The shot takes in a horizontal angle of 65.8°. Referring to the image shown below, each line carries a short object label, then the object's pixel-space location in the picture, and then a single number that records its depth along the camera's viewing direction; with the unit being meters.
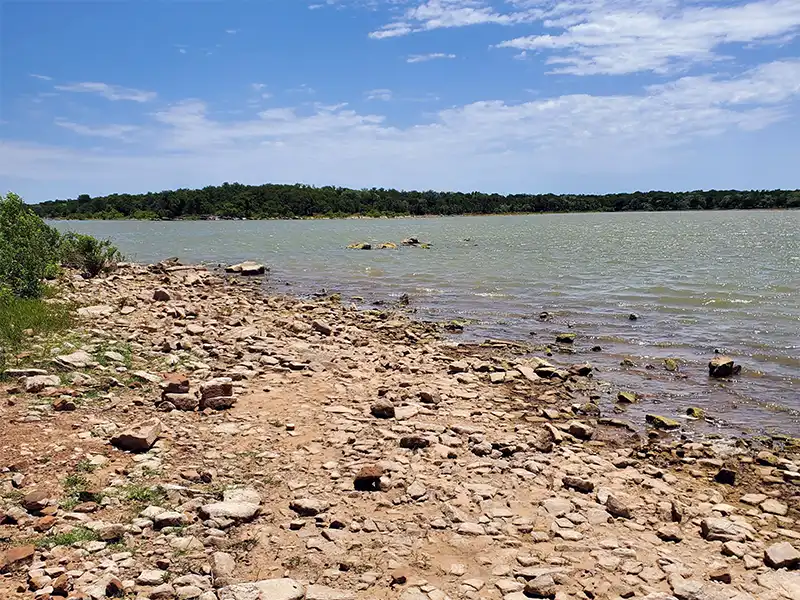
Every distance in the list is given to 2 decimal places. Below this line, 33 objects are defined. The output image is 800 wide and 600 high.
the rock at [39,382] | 8.36
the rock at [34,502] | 5.48
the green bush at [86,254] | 23.48
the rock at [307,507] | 5.95
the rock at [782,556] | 5.43
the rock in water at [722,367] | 12.50
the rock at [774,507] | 6.76
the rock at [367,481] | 6.60
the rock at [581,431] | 8.90
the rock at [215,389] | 8.80
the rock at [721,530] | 5.92
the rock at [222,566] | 4.77
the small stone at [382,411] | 8.88
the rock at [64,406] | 7.89
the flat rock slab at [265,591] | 4.53
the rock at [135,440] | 6.99
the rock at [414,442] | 7.79
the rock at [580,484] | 6.84
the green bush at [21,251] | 15.13
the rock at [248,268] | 32.25
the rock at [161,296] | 18.03
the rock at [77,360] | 9.56
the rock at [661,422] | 9.60
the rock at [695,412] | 10.17
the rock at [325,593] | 4.66
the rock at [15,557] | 4.65
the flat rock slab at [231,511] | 5.65
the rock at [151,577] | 4.62
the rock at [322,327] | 15.11
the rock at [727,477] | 7.52
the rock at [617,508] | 6.30
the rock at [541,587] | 4.86
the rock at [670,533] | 5.89
